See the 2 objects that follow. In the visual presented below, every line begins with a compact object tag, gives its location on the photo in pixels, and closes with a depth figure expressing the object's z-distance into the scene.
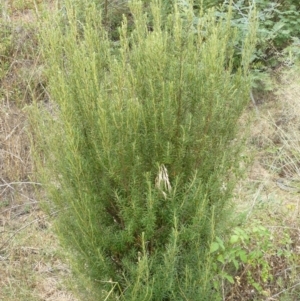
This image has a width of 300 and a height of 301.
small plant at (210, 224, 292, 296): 2.87
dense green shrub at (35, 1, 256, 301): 2.16
